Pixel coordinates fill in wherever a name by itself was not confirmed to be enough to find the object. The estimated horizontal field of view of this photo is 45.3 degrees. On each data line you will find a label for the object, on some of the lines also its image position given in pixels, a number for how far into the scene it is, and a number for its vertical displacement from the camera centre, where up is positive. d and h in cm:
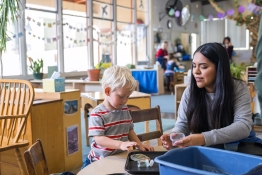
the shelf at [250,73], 529 -7
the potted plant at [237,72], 461 -4
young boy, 145 -21
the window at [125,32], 966 +119
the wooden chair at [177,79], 942 -28
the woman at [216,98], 147 -14
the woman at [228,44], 1016 +82
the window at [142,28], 1048 +139
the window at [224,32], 1295 +159
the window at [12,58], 612 +27
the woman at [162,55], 1005 +48
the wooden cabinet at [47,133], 258 -53
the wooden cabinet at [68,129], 286 -56
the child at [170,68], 950 +6
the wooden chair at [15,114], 231 -33
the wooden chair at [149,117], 188 -29
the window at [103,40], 858 +85
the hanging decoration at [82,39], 668 +95
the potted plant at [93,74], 516 -6
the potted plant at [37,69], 567 +4
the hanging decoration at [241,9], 943 +182
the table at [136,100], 319 -30
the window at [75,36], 766 +86
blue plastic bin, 81 -24
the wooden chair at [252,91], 385 -27
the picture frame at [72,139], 296 -66
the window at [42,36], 663 +77
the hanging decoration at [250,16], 801 +151
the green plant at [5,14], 308 +57
